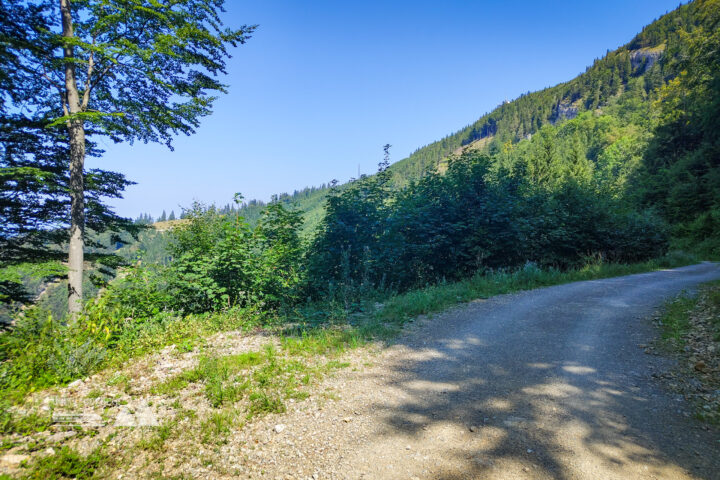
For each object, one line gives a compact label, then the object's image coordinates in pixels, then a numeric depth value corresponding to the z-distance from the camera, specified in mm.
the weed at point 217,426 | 3422
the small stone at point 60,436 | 3429
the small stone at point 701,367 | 4273
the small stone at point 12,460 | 2996
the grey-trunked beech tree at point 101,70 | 7418
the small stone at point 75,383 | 4577
